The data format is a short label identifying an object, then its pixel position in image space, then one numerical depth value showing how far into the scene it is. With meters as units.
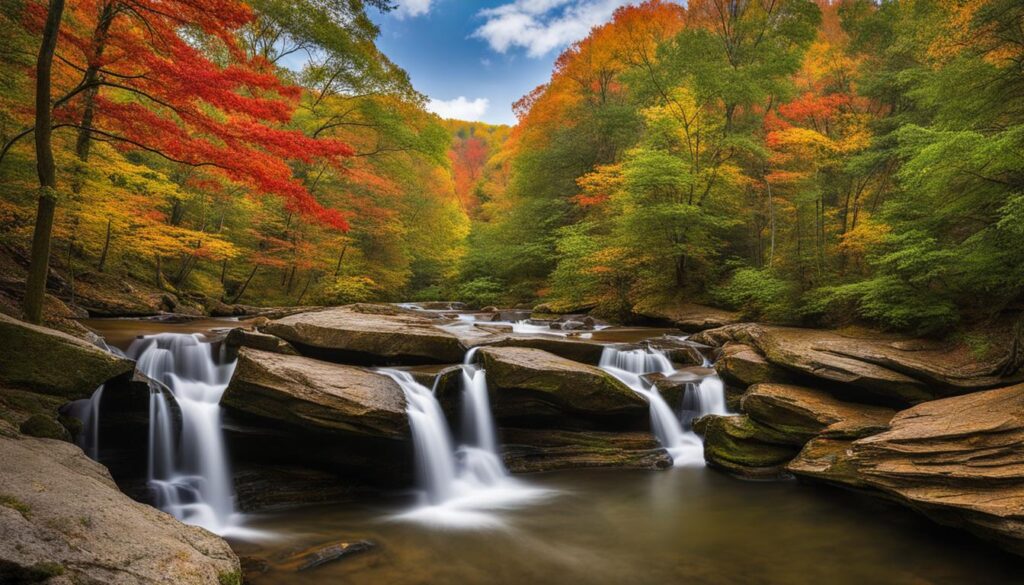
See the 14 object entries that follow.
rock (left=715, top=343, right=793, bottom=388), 8.55
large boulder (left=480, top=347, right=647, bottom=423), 7.71
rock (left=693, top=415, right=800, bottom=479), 7.31
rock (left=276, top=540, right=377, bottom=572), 4.53
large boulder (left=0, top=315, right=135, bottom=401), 4.97
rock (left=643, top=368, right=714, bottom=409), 8.96
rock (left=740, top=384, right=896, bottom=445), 6.75
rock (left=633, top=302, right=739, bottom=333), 13.73
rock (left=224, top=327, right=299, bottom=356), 7.66
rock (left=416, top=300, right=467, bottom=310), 22.51
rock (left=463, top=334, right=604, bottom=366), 9.48
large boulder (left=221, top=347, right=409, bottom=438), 6.14
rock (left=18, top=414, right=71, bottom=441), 4.34
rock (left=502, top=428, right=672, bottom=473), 7.80
